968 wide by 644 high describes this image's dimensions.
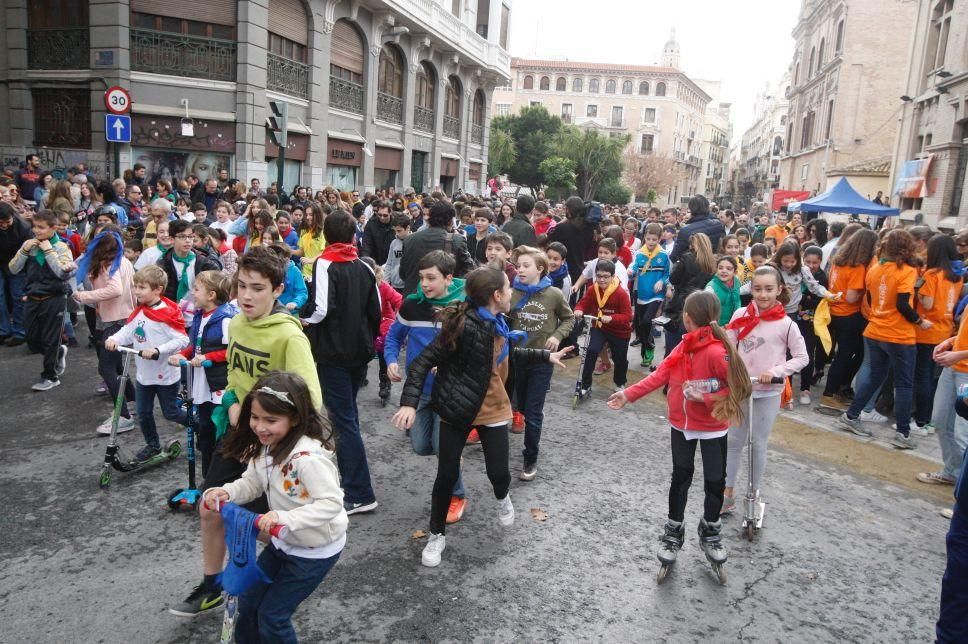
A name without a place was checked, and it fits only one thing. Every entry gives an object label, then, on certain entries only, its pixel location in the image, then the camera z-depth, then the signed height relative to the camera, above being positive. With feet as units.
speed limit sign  36.86 +5.11
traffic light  41.60 +5.19
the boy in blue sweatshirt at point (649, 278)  30.07 -1.88
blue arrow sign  37.06 +3.66
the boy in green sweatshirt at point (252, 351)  11.14 -2.38
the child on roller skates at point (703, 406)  13.46 -3.30
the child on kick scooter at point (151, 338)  16.85 -3.39
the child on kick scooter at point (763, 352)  15.75 -2.49
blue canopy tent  53.36 +3.44
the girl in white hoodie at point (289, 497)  9.03 -3.81
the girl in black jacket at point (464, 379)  13.30 -3.06
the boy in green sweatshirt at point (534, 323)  18.40 -2.64
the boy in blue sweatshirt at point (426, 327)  14.89 -2.56
